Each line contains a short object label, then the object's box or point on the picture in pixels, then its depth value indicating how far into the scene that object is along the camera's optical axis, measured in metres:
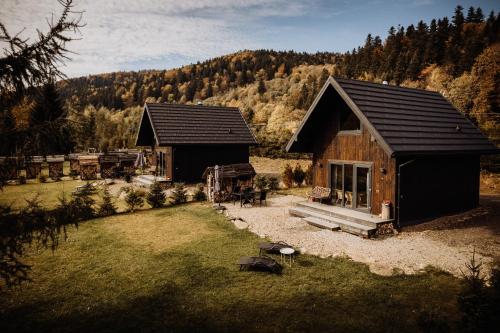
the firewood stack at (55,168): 27.05
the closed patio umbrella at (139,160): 26.27
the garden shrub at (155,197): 16.45
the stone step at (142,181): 23.73
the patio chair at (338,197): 14.80
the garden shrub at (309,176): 23.55
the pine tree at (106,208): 14.97
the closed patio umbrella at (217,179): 16.98
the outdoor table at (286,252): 8.99
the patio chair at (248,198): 16.89
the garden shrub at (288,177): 22.66
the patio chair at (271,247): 9.50
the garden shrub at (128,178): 26.20
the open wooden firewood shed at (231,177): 18.05
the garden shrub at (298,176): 23.11
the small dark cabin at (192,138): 23.41
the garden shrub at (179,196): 17.32
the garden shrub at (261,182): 20.66
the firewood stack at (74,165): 29.44
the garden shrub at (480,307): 4.45
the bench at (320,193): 14.85
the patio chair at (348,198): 14.28
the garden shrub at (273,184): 21.35
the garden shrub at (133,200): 15.68
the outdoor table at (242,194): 16.79
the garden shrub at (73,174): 28.31
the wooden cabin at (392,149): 12.34
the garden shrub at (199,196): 18.25
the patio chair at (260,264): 8.40
